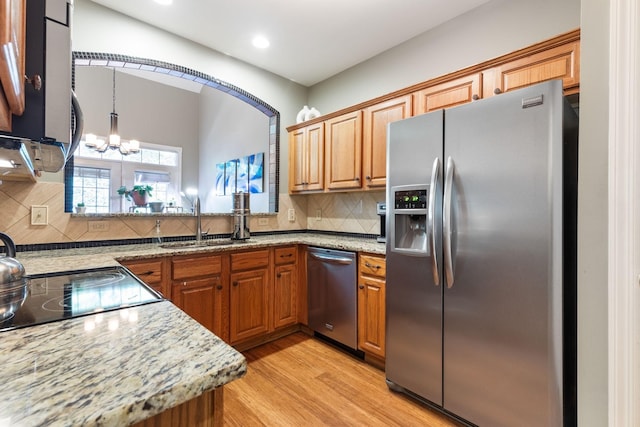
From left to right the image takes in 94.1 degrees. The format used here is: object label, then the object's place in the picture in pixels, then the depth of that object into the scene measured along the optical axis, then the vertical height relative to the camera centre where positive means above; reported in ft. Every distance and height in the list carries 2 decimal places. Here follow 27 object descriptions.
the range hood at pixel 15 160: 2.49 +0.59
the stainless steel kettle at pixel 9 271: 2.98 -0.62
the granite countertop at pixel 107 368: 1.32 -0.87
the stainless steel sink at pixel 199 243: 8.25 -0.89
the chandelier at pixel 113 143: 13.29 +3.41
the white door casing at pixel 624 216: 3.06 -0.01
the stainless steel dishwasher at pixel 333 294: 7.68 -2.22
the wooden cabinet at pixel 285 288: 8.70 -2.24
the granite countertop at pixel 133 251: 4.94 -0.89
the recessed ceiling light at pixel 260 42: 8.60 +5.05
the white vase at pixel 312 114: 10.52 +3.51
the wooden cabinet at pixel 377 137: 7.83 +2.11
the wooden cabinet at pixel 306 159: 9.80 +1.89
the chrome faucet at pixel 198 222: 8.82 -0.29
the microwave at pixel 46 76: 2.12 +0.99
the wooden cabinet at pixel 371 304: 6.99 -2.20
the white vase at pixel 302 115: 10.67 +3.53
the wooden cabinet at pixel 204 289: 6.95 -1.86
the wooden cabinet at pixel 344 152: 8.66 +1.87
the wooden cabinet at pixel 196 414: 1.63 -1.14
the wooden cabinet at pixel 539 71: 5.19 +2.71
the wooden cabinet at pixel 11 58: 1.32 +0.78
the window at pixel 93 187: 16.71 +1.39
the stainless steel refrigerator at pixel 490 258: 4.31 -0.74
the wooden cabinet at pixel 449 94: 6.38 +2.74
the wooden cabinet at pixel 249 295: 7.84 -2.26
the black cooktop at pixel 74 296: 2.47 -0.87
